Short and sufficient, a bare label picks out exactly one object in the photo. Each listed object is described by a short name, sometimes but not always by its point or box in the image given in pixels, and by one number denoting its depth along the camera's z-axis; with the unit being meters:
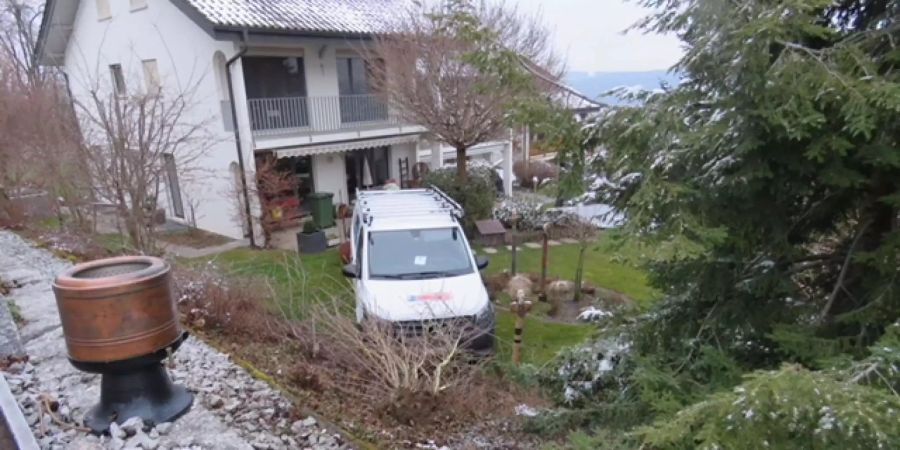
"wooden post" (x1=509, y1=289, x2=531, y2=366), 7.21
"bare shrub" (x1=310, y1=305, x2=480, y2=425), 4.41
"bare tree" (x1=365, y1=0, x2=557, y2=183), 13.30
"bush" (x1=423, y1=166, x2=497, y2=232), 15.16
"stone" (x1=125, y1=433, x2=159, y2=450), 3.42
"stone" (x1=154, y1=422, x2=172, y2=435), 3.62
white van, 7.04
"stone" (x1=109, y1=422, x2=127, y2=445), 3.49
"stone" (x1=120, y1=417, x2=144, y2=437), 3.55
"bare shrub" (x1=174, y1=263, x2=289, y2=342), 5.95
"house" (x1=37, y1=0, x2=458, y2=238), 14.19
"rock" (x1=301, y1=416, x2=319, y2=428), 3.89
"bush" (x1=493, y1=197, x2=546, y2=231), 16.22
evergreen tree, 2.25
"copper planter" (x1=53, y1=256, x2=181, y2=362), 3.46
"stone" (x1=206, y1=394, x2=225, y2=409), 4.02
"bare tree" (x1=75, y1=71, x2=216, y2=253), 9.27
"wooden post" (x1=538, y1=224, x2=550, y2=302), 10.86
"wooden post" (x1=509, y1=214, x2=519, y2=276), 11.63
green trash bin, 15.90
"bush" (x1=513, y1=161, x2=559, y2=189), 24.31
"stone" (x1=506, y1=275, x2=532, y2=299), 10.91
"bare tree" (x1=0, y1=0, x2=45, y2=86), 24.02
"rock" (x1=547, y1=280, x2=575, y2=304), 10.77
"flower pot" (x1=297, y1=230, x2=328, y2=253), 13.54
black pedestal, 3.58
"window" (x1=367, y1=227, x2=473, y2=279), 7.93
